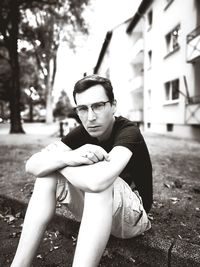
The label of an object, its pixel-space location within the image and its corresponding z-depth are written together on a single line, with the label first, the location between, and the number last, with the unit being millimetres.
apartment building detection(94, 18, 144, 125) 22552
